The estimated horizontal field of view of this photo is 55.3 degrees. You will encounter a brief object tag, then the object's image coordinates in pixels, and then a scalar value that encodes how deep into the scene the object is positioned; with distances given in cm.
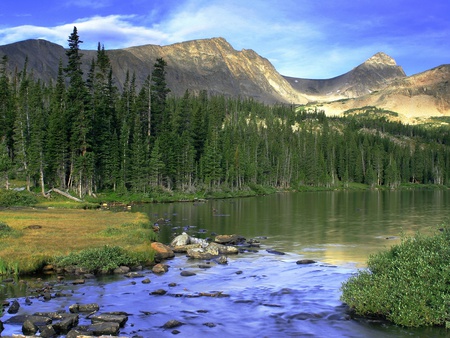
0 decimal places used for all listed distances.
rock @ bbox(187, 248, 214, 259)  4133
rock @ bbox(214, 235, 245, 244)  4991
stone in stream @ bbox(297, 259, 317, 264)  3925
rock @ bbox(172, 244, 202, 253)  4438
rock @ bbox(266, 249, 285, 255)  4395
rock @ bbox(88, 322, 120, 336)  2120
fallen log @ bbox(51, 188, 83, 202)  9162
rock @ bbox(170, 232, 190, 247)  4590
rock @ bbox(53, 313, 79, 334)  2194
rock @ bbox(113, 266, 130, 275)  3488
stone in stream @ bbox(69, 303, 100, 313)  2472
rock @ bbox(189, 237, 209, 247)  4622
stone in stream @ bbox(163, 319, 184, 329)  2288
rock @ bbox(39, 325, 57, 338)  2109
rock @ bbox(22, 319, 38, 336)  2143
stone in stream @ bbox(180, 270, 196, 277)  3412
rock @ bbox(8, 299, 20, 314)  2445
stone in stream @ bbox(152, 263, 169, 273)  3519
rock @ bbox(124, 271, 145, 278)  3362
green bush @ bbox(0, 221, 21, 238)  4205
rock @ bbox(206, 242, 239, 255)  4367
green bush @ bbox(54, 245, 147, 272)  3481
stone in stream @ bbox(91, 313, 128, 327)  2278
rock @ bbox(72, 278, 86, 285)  3116
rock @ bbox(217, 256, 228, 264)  3909
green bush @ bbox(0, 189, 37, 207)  7457
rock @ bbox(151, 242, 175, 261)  4085
